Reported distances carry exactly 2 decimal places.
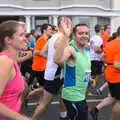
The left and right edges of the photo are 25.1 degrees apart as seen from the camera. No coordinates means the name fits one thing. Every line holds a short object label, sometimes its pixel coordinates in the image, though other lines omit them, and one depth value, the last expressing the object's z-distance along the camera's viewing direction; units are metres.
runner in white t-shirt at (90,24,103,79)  6.17
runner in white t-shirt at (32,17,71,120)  3.83
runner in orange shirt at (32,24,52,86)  5.02
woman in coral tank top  1.75
